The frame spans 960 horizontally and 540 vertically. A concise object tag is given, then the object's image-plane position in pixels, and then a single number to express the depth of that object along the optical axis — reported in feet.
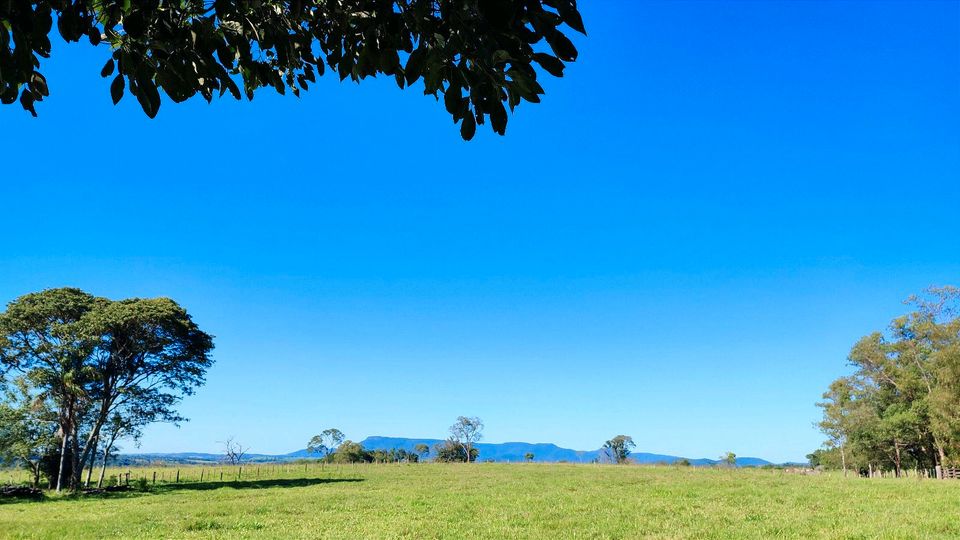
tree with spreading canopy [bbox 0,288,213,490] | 103.50
